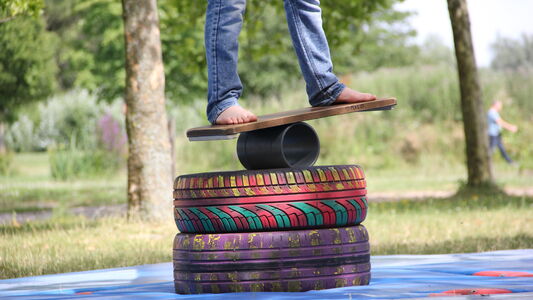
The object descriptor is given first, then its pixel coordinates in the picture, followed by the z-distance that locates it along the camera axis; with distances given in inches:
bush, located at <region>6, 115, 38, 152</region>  2263.1
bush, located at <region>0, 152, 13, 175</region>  1518.7
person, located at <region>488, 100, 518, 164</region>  1281.8
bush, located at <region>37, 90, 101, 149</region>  2131.9
